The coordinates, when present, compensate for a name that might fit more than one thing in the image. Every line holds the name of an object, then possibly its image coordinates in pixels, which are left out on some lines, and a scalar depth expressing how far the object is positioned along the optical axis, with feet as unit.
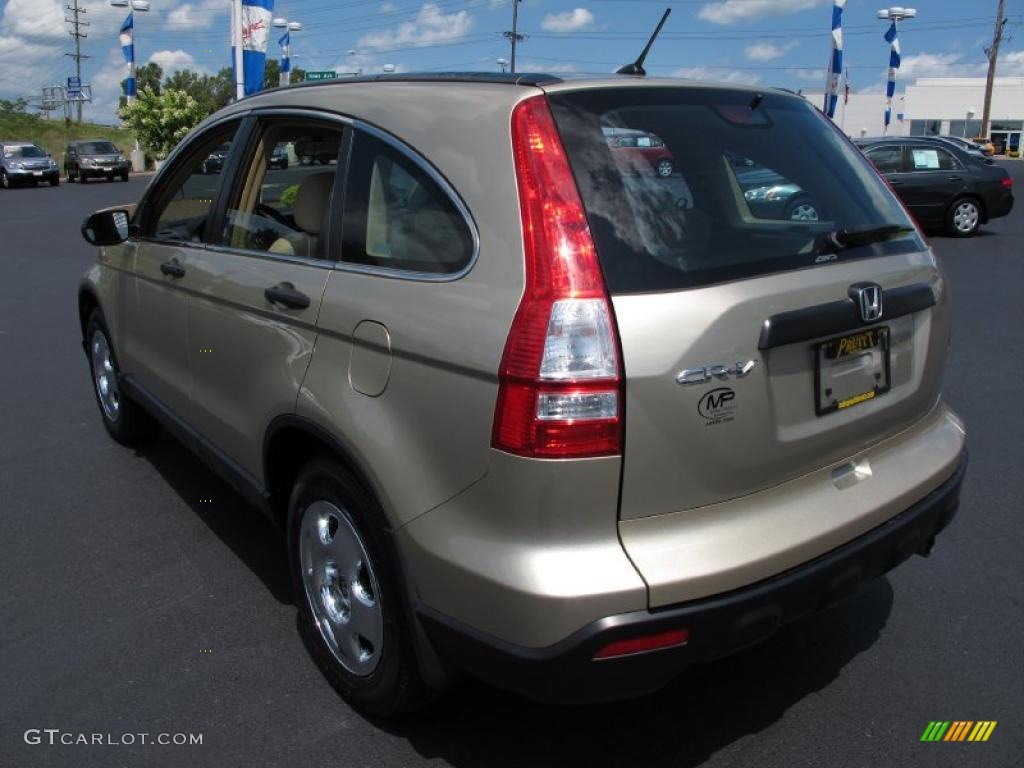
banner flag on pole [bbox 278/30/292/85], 81.23
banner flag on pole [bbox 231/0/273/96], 50.42
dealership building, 274.57
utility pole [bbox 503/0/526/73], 207.88
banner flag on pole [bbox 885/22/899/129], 118.52
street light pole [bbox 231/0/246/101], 51.65
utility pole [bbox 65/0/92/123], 256.07
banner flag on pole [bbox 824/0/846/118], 73.20
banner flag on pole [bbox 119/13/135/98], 122.52
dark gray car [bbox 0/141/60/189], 114.73
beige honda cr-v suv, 6.77
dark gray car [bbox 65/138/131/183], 124.06
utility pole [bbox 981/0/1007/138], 195.11
